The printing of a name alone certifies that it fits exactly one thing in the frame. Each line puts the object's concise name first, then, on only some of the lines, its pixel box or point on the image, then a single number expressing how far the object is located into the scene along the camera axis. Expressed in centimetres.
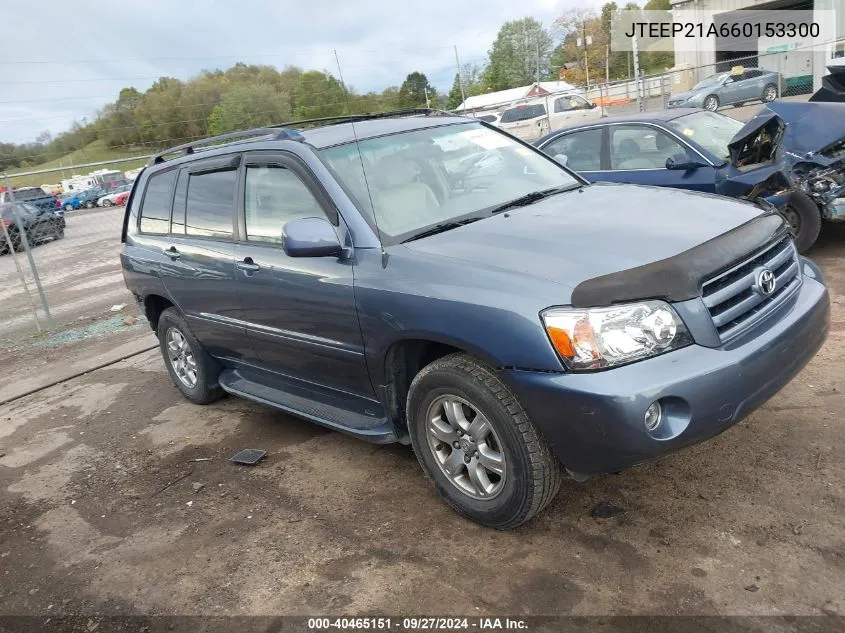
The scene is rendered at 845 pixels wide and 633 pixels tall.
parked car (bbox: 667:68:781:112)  2519
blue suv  265
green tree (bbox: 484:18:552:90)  8712
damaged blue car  642
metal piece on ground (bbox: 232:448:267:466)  434
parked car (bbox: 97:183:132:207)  4326
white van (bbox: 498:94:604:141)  2436
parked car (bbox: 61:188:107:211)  4653
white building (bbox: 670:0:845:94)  2389
